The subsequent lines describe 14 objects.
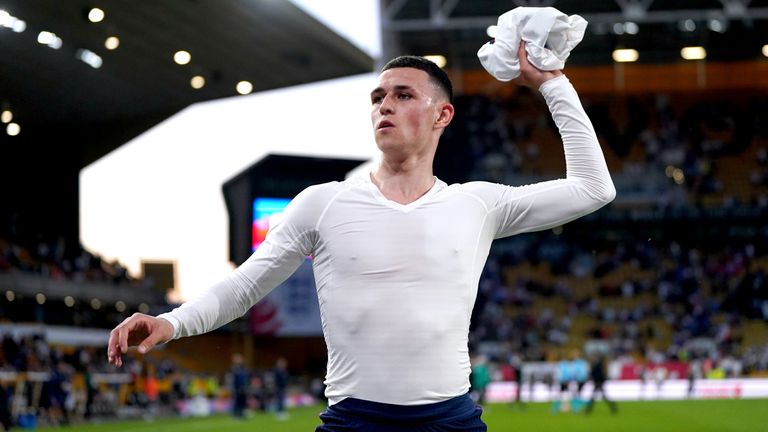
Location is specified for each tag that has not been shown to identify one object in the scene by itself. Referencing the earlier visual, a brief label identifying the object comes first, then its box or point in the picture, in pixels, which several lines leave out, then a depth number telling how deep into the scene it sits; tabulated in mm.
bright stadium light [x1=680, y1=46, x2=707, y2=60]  52750
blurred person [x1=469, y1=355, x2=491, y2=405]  30109
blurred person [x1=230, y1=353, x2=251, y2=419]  29266
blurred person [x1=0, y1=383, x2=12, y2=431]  23297
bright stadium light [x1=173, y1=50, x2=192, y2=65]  36969
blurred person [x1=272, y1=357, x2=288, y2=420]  31344
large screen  39250
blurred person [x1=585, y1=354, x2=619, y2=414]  27128
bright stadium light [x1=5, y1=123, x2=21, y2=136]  42616
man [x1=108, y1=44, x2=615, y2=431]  3438
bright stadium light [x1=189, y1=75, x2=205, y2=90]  40284
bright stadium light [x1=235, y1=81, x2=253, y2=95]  41806
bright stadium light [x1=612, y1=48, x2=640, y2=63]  53094
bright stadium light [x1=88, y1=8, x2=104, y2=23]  31073
